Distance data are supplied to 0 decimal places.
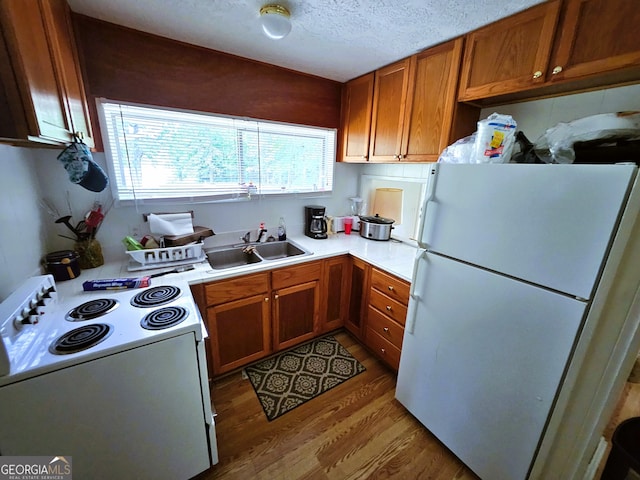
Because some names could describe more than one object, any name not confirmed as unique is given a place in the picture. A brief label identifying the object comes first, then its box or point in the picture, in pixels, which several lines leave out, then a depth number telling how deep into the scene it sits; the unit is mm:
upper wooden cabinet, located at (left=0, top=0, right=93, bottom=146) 748
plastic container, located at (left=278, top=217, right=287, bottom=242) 2275
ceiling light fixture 1214
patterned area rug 1664
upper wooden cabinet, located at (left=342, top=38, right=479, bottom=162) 1546
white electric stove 815
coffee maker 2329
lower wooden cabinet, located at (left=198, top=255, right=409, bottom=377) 1646
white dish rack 1562
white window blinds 1616
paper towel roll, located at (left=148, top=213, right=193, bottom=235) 1675
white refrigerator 857
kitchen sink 1987
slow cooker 2283
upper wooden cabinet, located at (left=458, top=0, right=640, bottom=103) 967
